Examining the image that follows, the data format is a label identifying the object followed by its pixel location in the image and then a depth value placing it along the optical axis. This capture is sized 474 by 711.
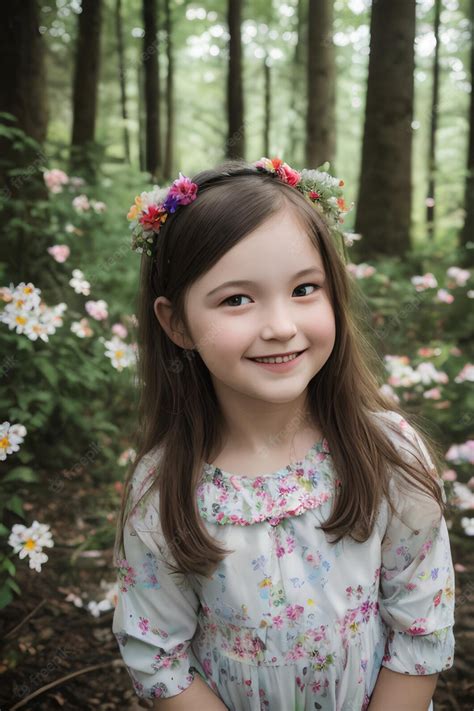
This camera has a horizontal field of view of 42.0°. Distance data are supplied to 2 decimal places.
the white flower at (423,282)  3.44
